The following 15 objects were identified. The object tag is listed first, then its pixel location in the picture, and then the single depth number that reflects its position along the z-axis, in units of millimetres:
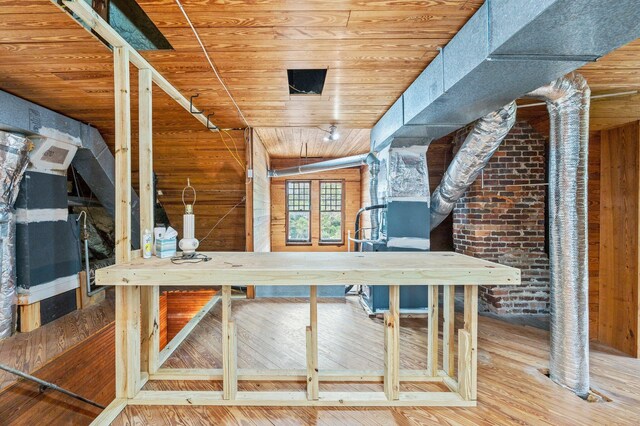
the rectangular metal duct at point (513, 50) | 1098
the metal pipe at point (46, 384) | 2004
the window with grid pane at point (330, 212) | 6516
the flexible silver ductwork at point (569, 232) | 1912
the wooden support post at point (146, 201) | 1884
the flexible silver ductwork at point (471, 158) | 2441
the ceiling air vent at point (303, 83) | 2529
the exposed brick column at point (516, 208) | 3314
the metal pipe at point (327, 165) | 3888
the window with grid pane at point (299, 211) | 6488
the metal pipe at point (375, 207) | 3289
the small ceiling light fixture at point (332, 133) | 3451
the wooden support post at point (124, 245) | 1687
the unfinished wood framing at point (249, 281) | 1565
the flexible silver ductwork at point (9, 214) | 2535
